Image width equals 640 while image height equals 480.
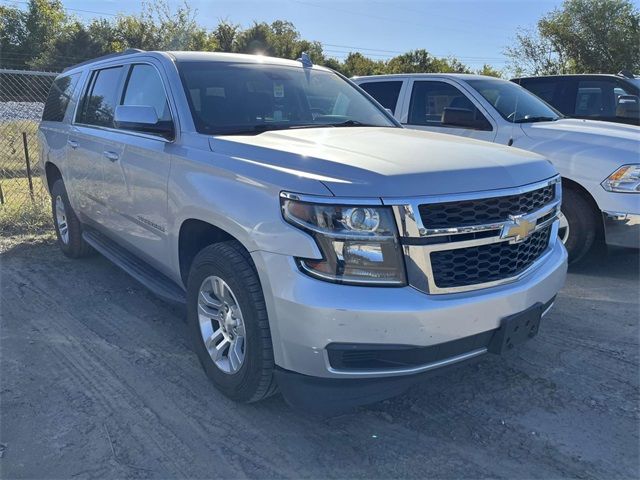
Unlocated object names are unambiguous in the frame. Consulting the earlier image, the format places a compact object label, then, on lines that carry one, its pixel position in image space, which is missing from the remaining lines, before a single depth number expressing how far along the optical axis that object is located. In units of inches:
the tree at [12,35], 1694.1
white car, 192.7
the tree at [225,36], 1625.2
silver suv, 93.6
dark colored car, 303.0
